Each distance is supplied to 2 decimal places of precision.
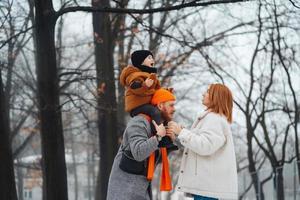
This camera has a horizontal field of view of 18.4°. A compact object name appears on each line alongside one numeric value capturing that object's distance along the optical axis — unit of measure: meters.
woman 7.91
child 7.97
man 7.61
